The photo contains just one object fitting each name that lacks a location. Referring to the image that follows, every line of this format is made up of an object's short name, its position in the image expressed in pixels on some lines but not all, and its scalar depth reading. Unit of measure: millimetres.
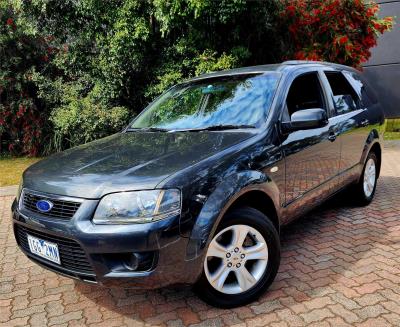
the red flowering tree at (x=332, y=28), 8516
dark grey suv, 2463
